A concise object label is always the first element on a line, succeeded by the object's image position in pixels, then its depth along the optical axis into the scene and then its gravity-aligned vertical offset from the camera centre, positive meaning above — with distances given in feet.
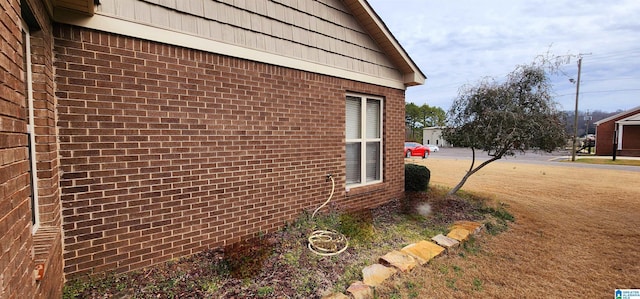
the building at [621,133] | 85.56 +1.16
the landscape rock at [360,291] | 9.62 -5.18
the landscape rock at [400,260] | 11.80 -5.17
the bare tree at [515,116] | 21.36 +1.56
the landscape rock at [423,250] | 12.82 -5.26
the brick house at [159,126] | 7.03 +0.39
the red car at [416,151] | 88.89 -4.29
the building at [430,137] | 173.85 -0.07
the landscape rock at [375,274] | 10.55 -5.20
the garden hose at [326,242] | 12.65 -4.85
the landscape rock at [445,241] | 14.34 -5.26
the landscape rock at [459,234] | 15.31 -5.23
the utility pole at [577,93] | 77.08 +11.83
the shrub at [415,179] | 24.41 -3.54
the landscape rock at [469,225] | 16.65 -5.24
